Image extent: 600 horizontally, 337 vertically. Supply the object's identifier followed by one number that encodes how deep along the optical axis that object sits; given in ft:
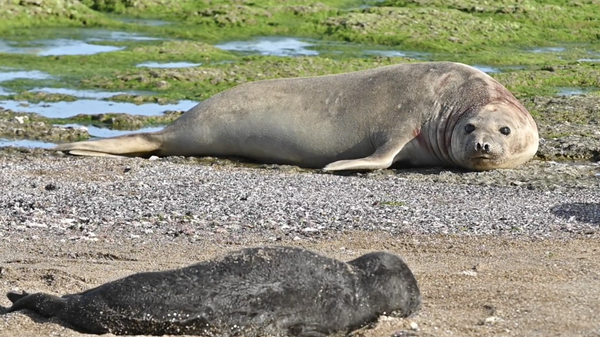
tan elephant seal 71.87
